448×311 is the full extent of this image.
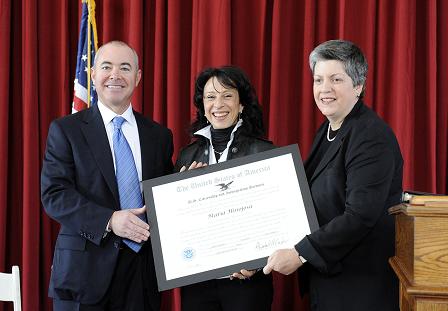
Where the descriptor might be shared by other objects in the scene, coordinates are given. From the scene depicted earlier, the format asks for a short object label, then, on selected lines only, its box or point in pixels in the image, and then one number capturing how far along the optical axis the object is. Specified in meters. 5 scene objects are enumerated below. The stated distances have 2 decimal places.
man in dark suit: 2.34
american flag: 3.29
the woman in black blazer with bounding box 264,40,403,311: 2.04
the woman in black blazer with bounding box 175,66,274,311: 2.42
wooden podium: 1.43
